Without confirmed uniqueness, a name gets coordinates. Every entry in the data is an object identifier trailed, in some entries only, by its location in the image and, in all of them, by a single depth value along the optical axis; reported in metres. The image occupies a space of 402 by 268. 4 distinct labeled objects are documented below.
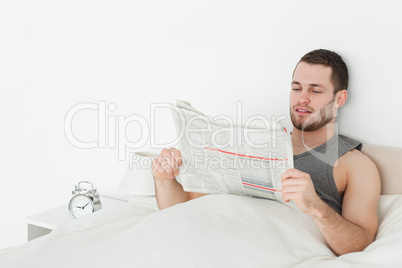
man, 1.30
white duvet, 0.99
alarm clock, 1.82
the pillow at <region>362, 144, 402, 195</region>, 1.37
